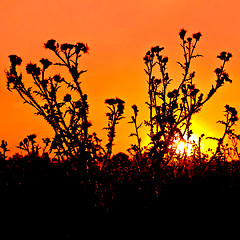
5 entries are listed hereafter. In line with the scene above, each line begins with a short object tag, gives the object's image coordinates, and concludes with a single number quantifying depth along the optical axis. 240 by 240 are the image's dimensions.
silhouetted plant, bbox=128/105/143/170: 17.08
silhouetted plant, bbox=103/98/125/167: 13.80
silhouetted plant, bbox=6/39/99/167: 13.97
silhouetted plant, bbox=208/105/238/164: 17.86
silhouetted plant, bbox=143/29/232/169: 15.83
